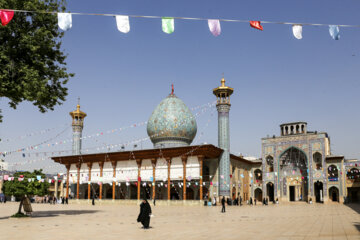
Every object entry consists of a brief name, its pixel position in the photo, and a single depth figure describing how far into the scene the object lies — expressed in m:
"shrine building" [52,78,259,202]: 36.66
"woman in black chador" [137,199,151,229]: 11.98
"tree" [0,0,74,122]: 15.62
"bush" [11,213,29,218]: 17.16
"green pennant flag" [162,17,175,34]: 11.50
